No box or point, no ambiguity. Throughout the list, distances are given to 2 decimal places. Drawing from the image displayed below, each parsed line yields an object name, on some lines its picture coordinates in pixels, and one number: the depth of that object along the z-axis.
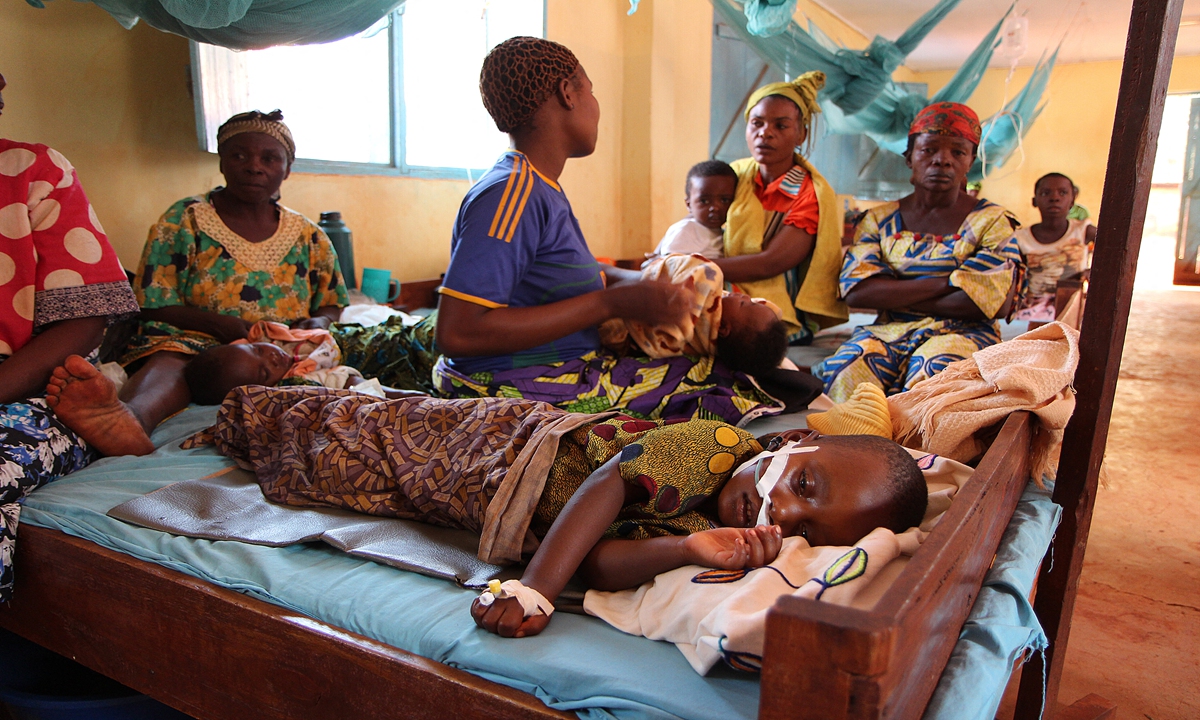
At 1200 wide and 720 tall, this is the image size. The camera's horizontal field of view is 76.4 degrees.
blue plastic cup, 3.53
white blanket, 0.92
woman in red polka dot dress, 1.66
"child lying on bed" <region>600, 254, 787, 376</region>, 2.04
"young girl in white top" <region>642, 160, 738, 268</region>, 3.10
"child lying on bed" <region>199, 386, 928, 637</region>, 1.11
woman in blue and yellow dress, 2.47
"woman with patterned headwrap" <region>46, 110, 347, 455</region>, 2.31
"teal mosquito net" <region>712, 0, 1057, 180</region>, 4.03
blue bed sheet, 0.92
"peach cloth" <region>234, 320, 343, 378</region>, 2.36
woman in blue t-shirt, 1.67
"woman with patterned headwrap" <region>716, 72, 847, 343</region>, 2.86
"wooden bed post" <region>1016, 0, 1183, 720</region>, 1.39
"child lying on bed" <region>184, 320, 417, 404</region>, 2.16
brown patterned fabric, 1.42
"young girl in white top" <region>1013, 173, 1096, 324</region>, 4.77
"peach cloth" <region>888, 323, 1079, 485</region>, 1.46
